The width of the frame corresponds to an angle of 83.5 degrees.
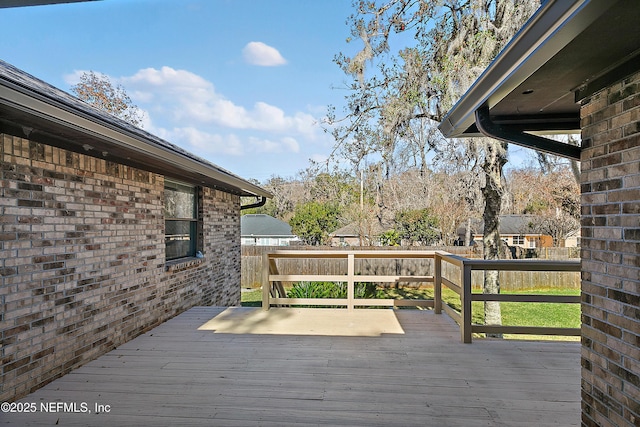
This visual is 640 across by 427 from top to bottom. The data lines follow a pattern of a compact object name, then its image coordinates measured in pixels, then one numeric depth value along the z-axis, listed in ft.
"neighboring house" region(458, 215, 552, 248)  76.79
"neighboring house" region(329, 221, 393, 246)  56.90
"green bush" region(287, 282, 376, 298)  23.48
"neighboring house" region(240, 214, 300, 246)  67.72
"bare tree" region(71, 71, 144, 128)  55.36
